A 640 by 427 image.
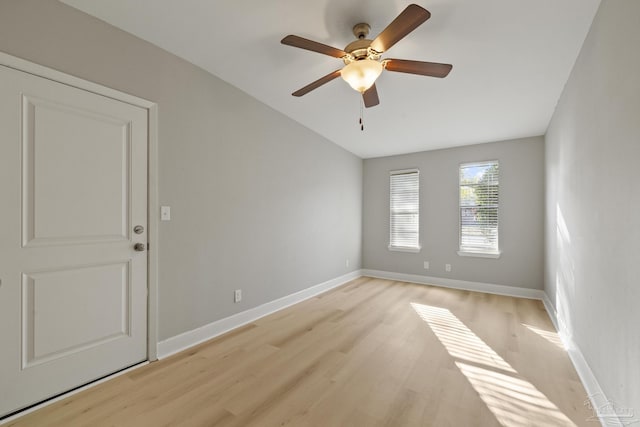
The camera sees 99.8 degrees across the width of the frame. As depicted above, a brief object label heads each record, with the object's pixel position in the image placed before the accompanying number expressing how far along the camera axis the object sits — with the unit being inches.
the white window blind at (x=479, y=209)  177.9
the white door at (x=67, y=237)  64.0
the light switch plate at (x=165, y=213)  91.3
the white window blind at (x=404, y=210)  206.2
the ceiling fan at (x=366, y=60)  69.6
